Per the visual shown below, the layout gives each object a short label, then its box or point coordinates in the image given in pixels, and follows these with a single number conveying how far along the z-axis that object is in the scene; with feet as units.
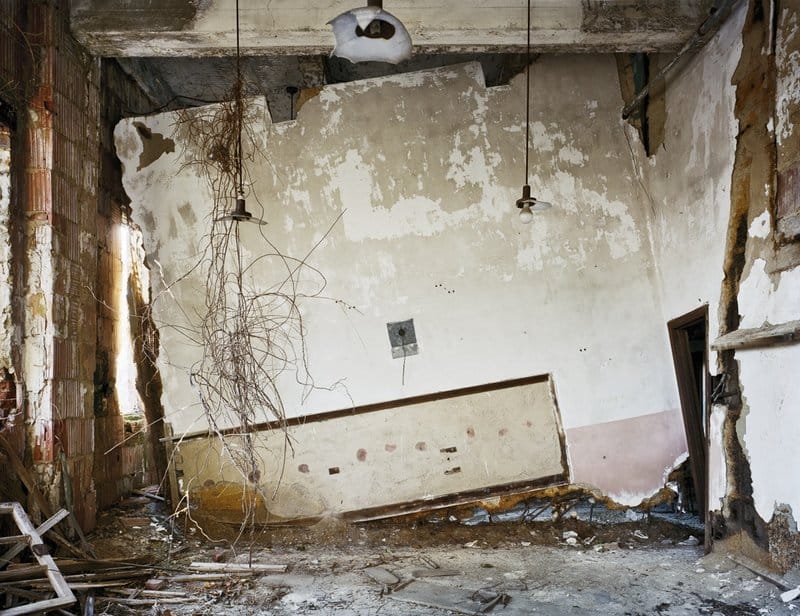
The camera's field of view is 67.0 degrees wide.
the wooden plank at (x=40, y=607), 8.82
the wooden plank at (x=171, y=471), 16.20
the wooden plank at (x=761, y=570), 10.34
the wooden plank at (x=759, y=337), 10.25
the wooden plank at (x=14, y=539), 10.69
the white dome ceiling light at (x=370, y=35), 8.46
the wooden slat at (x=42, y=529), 10.48
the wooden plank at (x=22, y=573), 9.83
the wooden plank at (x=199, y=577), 11.78
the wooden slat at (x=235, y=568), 12.48
